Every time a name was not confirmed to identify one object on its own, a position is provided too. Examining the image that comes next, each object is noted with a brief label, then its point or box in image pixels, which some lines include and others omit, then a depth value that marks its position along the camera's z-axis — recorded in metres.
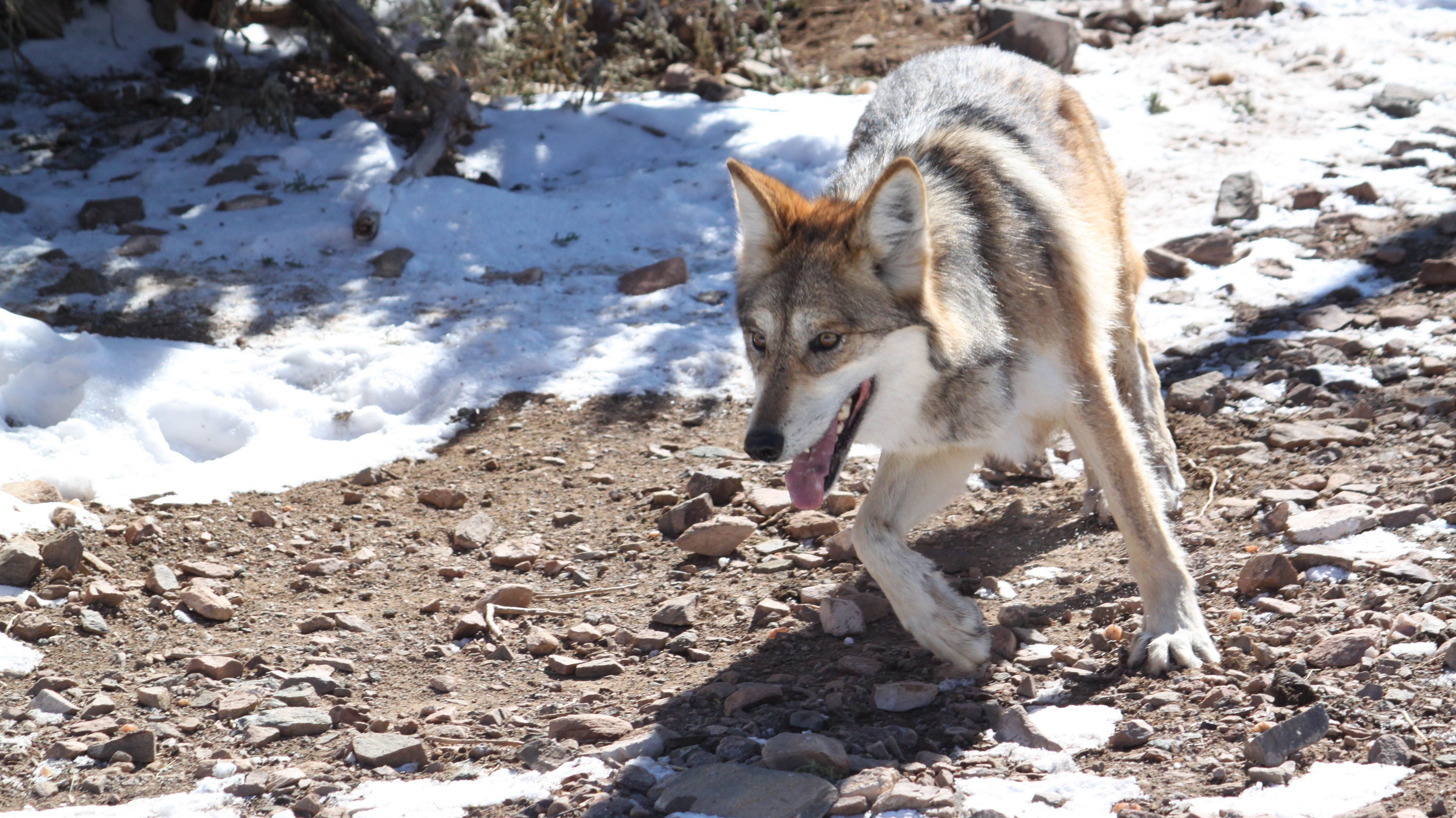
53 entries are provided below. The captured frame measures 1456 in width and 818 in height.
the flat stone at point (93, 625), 7.66
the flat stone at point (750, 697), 6.56
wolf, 6.73
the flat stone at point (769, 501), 9.42
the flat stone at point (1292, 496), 8.28
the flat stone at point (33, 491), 9.04
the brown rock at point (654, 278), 13.78
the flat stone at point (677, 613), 7.90
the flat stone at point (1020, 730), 5.89
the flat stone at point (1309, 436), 9.08
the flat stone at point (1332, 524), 7.61
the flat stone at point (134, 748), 6.19
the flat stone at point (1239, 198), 13.83
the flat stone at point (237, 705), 6.68
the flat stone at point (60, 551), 8.15
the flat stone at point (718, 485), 9.67
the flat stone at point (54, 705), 6.64
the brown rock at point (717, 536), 8.84
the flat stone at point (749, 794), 5.27
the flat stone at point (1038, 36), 18.17
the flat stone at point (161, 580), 8.25
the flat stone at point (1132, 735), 5.77
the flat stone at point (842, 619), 7.62
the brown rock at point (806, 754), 5.60
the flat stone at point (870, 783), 5.34
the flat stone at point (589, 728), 6.30
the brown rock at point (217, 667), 7.12
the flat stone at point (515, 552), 9.02
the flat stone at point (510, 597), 8.27
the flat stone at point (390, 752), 6.09
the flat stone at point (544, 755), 6.04
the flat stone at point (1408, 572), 6.75
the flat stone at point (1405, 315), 10.68
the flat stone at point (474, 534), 9.30
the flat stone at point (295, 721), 6.54
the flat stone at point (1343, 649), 6.10
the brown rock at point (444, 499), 9.98
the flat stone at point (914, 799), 5.19
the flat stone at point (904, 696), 6.49
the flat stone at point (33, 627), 7.47
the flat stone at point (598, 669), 7.34
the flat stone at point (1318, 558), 7.14
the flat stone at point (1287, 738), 5.29
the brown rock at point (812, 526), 9.08
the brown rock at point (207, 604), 7.98
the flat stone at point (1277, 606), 6.85
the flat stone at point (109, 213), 14.61
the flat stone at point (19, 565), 7.91
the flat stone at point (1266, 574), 7.17
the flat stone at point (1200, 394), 10.26
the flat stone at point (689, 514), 9.31
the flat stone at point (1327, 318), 11.02
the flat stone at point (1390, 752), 5.14
